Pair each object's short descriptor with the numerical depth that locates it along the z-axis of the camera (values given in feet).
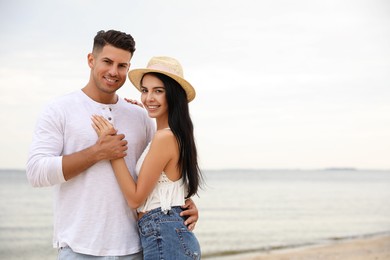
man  9.41
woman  9.71
